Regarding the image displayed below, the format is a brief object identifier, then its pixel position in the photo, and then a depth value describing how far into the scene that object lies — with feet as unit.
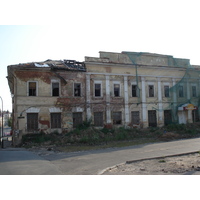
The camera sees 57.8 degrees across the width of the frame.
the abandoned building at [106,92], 56.18
